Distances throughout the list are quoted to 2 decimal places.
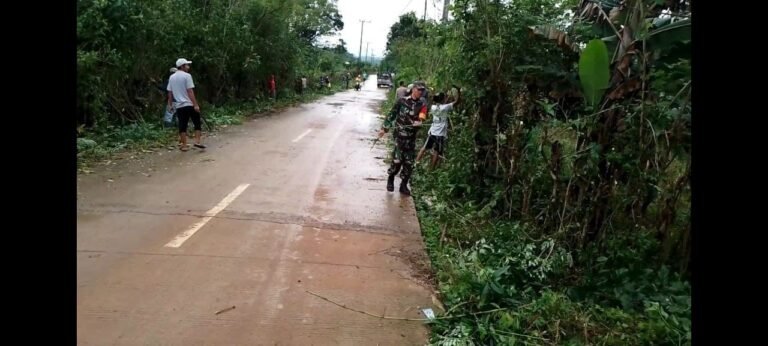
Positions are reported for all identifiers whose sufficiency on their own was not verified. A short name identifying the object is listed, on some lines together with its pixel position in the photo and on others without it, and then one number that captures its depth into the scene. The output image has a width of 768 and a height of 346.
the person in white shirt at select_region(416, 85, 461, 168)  8.74
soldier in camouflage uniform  7.97
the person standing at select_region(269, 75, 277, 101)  26.22
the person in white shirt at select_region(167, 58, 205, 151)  10.59
